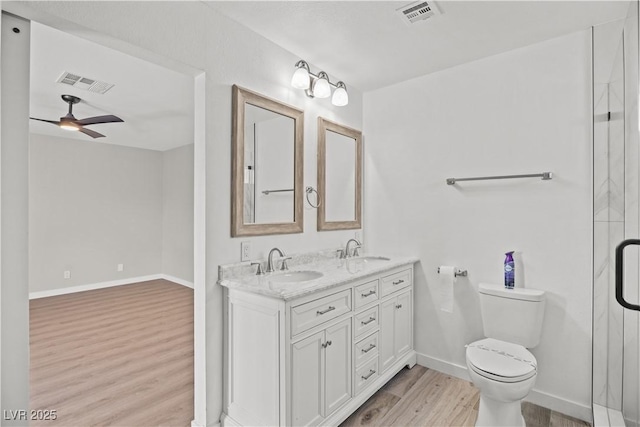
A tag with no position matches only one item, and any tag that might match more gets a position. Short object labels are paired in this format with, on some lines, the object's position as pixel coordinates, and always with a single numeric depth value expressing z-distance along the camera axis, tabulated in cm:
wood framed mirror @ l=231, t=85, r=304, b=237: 203
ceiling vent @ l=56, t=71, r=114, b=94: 295
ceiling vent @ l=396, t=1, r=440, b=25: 187
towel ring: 256
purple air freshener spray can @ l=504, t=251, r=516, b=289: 227
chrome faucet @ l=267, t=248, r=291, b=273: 217
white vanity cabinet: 167
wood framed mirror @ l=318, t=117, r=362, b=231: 267
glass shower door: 146
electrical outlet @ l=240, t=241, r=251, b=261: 206
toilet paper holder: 254
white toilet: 175
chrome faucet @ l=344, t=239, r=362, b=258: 288
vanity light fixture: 228
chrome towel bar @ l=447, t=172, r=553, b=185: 219
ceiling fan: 343
